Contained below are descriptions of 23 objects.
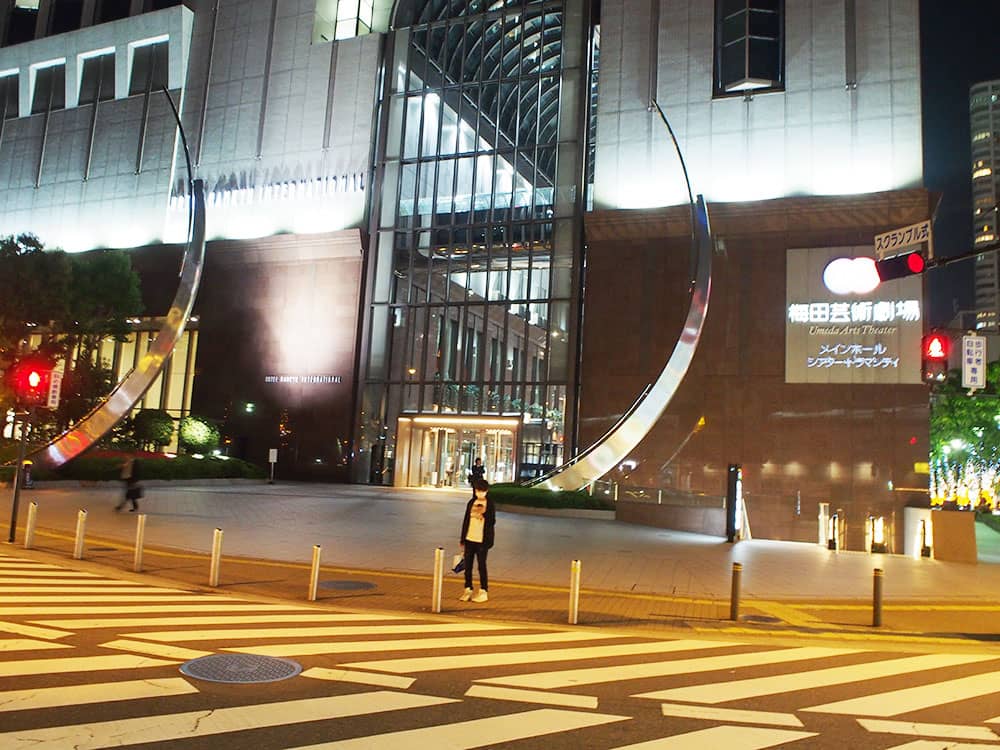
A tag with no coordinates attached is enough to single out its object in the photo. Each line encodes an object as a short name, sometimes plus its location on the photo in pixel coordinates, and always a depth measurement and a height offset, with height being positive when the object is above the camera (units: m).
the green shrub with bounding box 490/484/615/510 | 28.95 -0.86
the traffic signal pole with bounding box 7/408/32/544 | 16.46 -0.61
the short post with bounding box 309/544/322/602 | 11.43 -1.65
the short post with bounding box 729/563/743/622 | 11.16 -1.62
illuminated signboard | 31.78 +6.80
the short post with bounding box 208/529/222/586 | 12.26 -1.55
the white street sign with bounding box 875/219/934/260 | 13.09 +4.31
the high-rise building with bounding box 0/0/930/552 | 33.62 +13.98
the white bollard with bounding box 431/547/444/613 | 10.91 -1.57
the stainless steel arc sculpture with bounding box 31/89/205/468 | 30.06 +2.37
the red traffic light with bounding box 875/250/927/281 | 12.56 +3.66
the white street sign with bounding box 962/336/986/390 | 16.83 +2.96
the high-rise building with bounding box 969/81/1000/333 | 183.12 +74.77
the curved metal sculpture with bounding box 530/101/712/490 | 27.92 +3.01
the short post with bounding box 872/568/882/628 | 11.01 -1.52
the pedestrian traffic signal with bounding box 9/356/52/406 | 17.58 +1.48
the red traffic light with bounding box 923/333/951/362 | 13.73 +2.57
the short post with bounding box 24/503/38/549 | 15.25 -1.51
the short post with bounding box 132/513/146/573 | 13.26 -1.49
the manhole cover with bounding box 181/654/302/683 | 6.90 -1.89
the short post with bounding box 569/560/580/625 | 10.65 -1.57
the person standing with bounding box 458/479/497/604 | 12.05 -0.93
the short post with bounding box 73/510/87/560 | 14.41 -1.53
